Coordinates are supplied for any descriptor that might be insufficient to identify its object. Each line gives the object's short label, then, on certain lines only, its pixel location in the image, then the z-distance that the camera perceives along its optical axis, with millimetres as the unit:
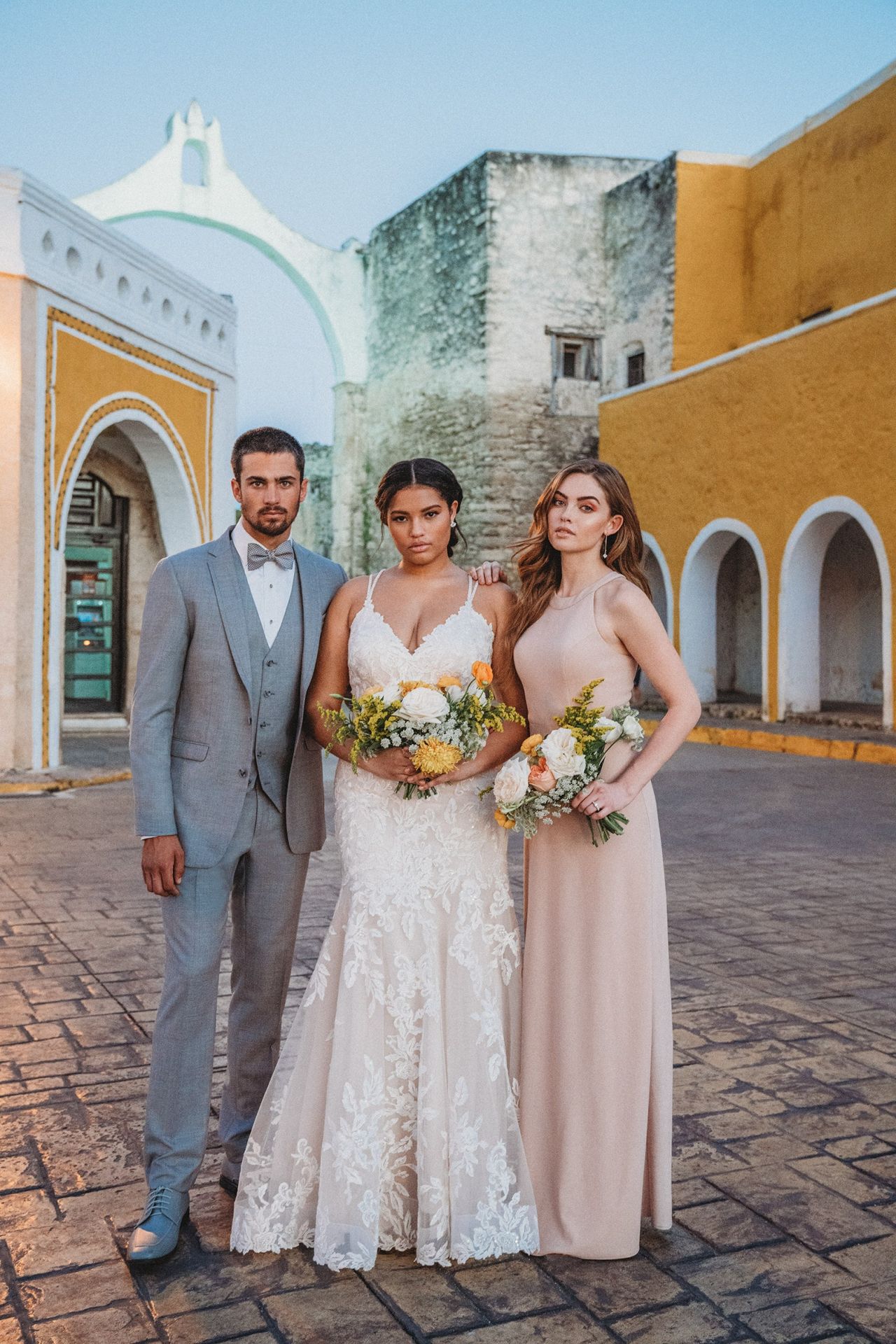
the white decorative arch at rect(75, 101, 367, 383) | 21609
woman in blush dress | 2932
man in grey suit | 3004
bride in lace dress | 2875
